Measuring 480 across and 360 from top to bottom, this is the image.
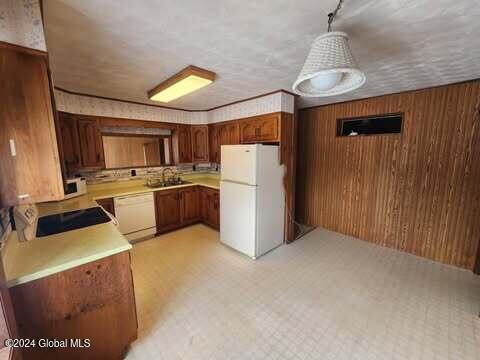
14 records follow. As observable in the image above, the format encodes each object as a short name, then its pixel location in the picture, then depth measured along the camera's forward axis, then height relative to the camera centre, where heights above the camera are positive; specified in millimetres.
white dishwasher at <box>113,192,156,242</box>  2992 -965
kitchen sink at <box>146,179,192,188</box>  3594 -570
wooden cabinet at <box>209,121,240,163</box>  3459 +280
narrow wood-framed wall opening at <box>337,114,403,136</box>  2872 +375
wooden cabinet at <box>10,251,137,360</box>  1113 -960
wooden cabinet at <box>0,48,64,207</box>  991 +111
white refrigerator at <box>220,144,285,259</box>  2650 -659
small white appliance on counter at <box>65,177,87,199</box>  2645 -460
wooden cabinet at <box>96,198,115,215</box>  2801 -719
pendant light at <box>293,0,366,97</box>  970 +432
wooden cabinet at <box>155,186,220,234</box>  3434 -1000
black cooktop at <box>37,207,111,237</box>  1676 -619
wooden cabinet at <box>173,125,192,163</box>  3895 +161
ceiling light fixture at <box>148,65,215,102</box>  1985 +759
